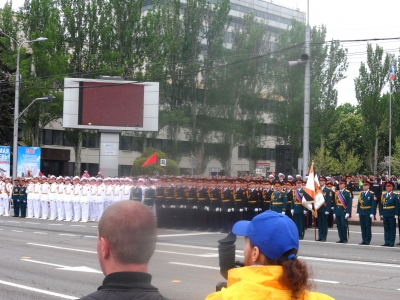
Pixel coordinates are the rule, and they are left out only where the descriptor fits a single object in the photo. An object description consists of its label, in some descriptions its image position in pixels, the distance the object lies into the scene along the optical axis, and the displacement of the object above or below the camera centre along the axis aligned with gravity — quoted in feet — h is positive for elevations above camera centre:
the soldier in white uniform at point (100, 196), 91.45 -6.03
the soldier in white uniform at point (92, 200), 92.27 -6.68
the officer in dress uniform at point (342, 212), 62.75 -5.13
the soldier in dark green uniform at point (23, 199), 102.32 -7.52
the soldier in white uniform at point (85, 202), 92.46 -7.01
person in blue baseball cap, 9.25 -1.65
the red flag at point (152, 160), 106.63 -0.57
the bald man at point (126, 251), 8.75 -1.37
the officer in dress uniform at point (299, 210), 67.10 -5.46
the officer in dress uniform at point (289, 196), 73.00 -4.31
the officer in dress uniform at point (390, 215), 60.64 -5.13
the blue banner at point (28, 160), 125.18 -1.33
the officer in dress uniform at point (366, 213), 61.46 -5.08
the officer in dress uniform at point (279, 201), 69.62 -4.64
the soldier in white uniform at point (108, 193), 90.79 -5.48
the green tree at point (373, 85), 198.39 +24.75
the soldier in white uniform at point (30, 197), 99.35 -6.97
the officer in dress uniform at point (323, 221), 64.80 -6.32
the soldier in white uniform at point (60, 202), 95.76 -7.36
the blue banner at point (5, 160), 123.24 -1.42
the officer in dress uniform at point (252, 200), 74.08 -4.90
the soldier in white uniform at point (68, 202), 94.84 -7.28
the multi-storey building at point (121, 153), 190.70 +0.96
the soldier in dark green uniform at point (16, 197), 102.63 -7.26
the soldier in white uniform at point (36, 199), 98.43 -7.19
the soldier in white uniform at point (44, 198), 97.55 -6.95
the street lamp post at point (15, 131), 118.01 +4.24
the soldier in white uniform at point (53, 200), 96.63 -7.17
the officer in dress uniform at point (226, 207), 73.61 -5.75
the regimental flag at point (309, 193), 63.67 -3.36
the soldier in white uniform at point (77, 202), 93.81 -7.14
